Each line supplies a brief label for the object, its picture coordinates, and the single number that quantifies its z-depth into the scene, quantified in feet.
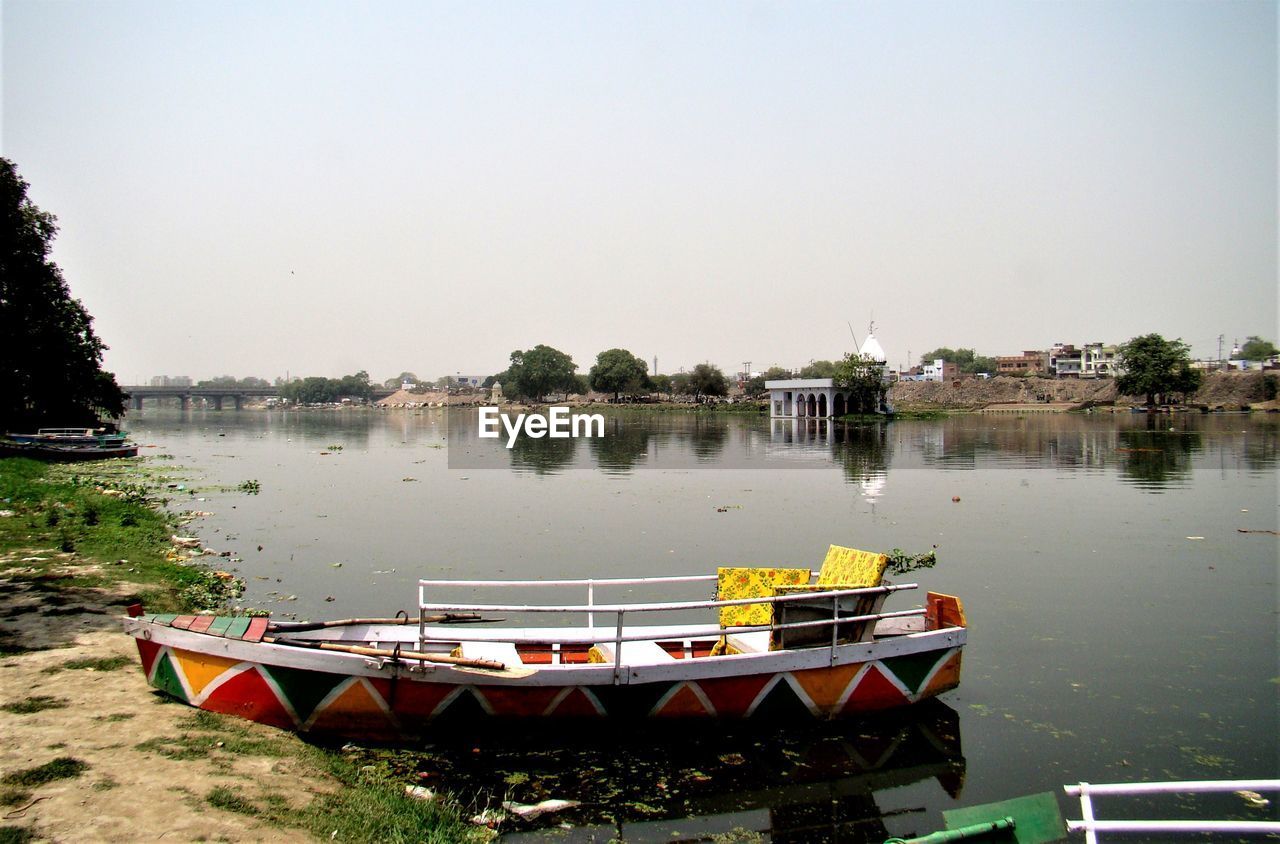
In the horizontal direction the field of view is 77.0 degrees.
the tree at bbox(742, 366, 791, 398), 539.29
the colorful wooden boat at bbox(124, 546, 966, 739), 28.86
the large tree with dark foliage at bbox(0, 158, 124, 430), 108.37
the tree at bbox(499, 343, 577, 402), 552.41
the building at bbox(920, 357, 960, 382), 533.14
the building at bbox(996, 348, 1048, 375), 550.36
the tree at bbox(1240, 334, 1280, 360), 541.26
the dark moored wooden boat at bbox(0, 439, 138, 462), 121.29
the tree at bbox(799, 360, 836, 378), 607.45
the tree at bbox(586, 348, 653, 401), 518.37
